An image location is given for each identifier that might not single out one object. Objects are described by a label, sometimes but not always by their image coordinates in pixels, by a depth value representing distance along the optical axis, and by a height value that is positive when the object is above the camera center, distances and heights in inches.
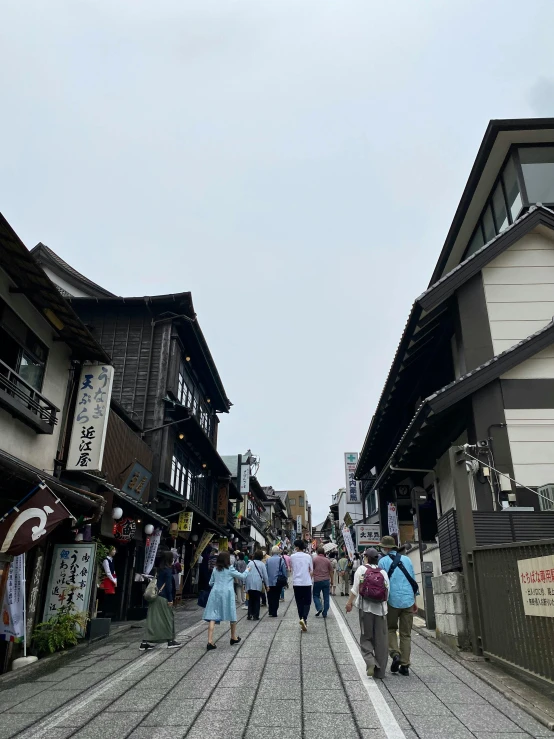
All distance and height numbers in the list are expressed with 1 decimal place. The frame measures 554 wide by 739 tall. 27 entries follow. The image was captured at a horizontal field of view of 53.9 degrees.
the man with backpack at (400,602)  307.1 -10.0
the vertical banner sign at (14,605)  359.3 -15.6
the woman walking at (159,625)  399.5 -30.0
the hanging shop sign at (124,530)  578.2 +52.6
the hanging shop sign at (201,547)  972.6 +58.7
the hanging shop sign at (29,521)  335.6 +35.1
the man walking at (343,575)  834.8 +11.5
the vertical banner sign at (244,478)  1477.6 +269.4
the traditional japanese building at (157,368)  836.6 +326.0
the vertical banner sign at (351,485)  1517.0 +258.2
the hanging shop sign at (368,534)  1062.4 +90.8
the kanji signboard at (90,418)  484.4 +139.1
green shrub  404.5 -35.6
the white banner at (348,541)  1119.8 +81.8
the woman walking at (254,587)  562.9 -5.1
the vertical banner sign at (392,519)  900.0 +99.0
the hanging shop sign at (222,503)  1257.4 +172.5
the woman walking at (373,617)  288.7 -17.2
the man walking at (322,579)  553.0 +3.6
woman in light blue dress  387.5 -10.1
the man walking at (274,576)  569.9 +6.2
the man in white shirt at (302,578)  469.7 +3.8
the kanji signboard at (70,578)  446.0 +2.4
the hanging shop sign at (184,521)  835.4 +87.0
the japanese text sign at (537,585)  242.7 -0.3
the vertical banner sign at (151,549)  696.2 +38.8
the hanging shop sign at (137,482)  658.2 +117.7
